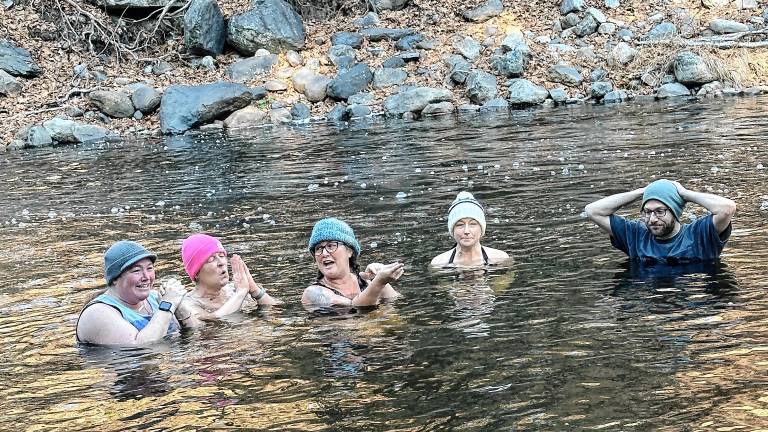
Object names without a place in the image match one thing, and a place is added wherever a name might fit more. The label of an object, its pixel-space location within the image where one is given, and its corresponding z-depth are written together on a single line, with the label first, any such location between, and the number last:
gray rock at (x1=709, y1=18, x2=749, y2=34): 30.19
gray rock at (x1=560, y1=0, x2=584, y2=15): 32.84
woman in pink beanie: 9.11
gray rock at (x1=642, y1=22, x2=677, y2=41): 30.25
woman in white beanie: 10.70
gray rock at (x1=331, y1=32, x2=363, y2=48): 32.91
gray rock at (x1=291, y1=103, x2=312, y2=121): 29.83
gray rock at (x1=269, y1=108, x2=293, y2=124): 29.75
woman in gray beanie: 8.14
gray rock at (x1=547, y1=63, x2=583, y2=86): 29.47
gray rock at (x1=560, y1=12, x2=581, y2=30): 32.50
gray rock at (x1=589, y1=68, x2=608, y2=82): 29.47
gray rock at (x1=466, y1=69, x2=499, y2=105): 29.11
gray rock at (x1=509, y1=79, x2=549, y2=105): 28.50
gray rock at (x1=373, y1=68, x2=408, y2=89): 30.56
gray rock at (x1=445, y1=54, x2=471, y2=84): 30.19
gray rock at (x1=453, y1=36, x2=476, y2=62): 31.52
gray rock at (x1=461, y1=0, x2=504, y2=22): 33.25
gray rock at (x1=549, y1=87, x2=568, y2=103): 28.59
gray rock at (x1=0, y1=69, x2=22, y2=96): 31.36
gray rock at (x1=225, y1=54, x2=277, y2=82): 32.25
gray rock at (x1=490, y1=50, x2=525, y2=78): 29.77
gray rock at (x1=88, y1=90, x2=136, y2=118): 30.30
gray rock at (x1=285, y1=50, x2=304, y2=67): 32.38
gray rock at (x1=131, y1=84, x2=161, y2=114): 30.30
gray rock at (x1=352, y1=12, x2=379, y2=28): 34.38
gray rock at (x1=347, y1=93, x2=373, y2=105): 29.86
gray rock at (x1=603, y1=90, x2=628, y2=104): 27.94
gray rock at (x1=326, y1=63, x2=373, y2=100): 30.41
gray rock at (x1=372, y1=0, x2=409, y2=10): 35.16
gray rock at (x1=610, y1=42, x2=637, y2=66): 29.81
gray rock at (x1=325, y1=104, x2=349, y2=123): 29.31
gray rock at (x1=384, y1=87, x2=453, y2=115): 28.97
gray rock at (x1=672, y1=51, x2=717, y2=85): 28.17
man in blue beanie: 9.32
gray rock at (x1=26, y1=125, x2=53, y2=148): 28.27
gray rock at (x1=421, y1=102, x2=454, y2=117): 28.73
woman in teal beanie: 9.10
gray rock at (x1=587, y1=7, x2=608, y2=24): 32.12
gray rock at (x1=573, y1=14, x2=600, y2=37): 31.94
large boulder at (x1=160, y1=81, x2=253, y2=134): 29.05
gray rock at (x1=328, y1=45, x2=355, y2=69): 31.92
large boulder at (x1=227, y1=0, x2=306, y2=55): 32.88
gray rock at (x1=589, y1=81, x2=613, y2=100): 28.27
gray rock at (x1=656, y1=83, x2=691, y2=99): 27.88
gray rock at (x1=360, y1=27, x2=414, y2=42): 33.22
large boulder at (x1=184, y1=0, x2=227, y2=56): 33.06
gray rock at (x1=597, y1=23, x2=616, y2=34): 31.73
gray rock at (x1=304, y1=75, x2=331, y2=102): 30.80
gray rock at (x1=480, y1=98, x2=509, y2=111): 28.55
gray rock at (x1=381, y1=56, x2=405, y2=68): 31.19
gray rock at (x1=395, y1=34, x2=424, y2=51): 32.41
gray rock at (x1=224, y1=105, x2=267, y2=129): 29.48
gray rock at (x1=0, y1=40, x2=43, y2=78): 32.25
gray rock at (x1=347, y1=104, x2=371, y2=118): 29.23
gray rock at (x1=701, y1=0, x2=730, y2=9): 31.94
